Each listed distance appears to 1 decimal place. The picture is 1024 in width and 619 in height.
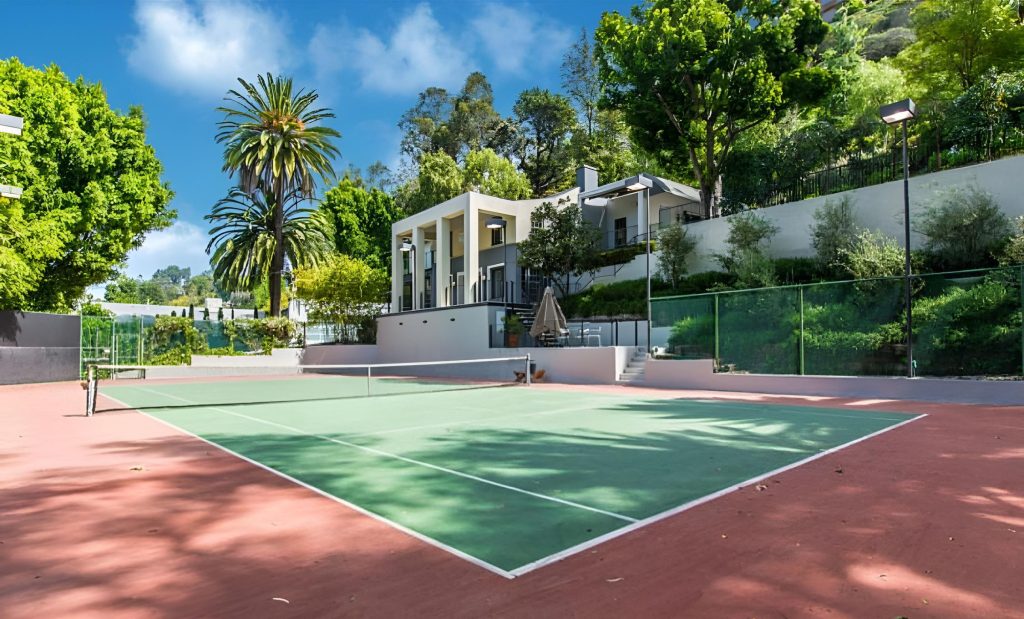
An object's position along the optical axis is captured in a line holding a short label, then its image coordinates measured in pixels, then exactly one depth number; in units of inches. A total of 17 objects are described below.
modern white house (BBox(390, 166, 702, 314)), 1197.1
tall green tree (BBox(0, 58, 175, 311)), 895.7
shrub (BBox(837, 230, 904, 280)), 700.7
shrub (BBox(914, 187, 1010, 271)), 687.1
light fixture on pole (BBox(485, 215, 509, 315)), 1046.4
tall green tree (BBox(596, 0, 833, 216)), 1000.2
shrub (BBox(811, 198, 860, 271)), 821.2
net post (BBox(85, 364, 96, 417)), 446.9
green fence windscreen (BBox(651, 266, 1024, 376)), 504.1
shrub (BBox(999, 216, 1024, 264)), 617.6
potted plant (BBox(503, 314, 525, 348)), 1027.3
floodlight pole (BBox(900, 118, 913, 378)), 533.3
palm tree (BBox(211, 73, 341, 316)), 1380.4
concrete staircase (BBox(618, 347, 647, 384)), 781.6
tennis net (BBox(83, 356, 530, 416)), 637.3
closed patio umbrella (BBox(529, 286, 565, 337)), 890.1
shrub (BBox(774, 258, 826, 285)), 842.8
